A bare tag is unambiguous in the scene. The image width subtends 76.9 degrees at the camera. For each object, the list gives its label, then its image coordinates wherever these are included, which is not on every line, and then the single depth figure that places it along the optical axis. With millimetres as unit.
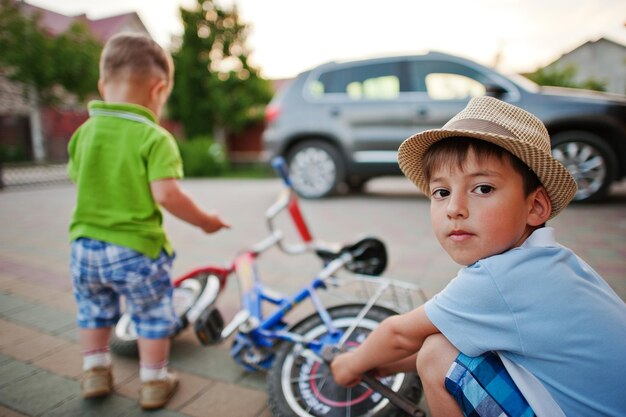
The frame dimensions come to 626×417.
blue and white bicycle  1472
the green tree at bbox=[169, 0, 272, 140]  19984
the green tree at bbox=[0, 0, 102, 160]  13461
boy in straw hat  907
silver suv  4828
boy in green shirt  1604
